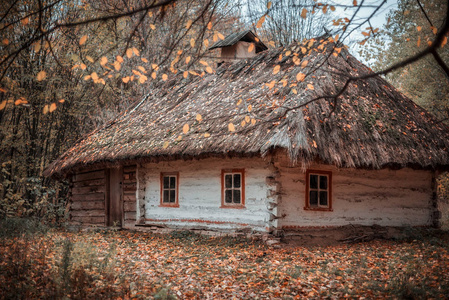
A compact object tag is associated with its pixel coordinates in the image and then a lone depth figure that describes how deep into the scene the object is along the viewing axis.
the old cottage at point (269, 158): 9.74
